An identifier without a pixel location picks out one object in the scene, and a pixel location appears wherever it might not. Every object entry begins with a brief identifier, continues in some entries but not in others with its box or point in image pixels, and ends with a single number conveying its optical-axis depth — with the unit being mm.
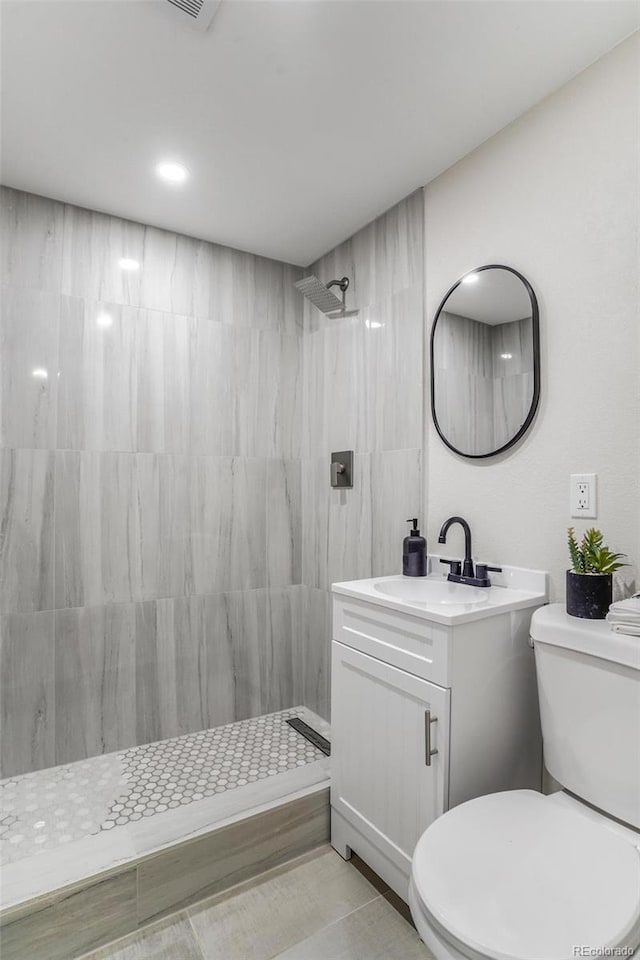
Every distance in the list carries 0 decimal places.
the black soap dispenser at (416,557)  1919
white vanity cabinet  1338
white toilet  863
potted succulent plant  1293
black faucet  1708
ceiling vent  1271
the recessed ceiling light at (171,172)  1900
